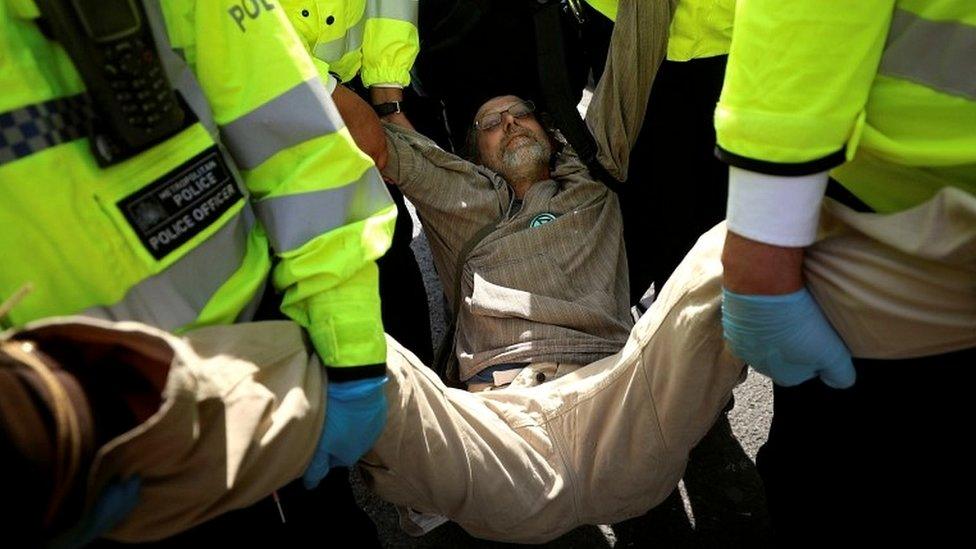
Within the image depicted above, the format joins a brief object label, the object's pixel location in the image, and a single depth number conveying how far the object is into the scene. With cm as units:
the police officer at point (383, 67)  215
